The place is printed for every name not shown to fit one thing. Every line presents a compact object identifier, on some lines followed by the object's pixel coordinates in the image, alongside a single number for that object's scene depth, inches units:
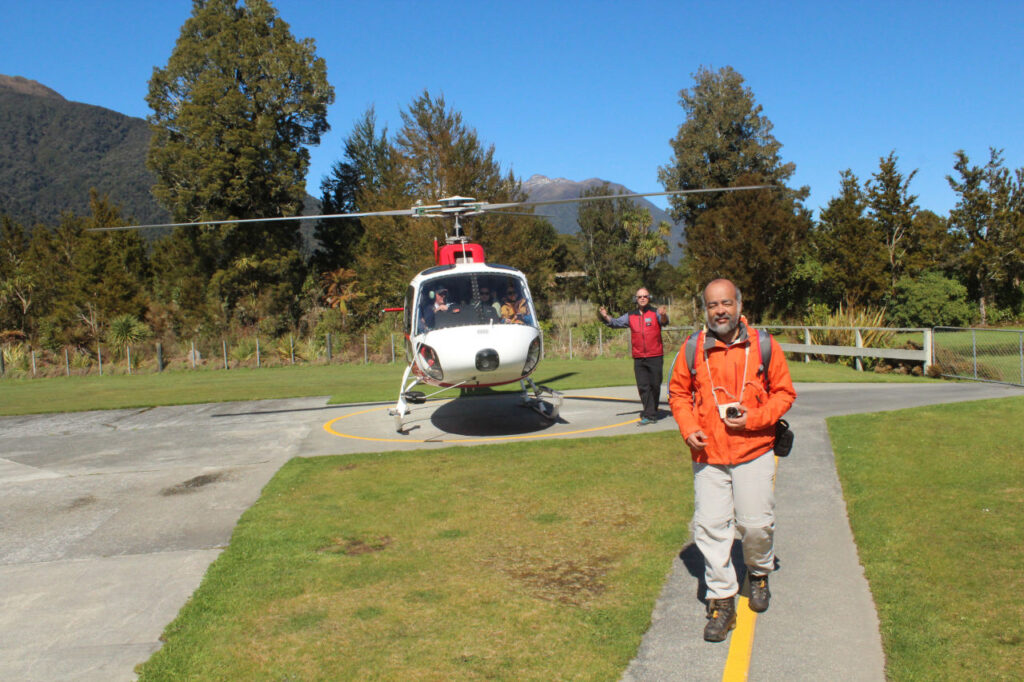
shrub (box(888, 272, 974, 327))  1518.2
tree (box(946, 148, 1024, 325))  1622.8
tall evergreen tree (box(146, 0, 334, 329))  1504.7
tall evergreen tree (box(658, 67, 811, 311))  1952.5
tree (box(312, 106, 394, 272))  1876.2
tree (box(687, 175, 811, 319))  1384.1
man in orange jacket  169.0
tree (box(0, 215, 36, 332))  1648.6
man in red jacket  422.9
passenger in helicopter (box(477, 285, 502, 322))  419.2
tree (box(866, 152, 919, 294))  1647.4
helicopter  387.2
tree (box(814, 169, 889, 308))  1560.0
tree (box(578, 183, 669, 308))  2164.1
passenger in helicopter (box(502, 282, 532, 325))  422.6
